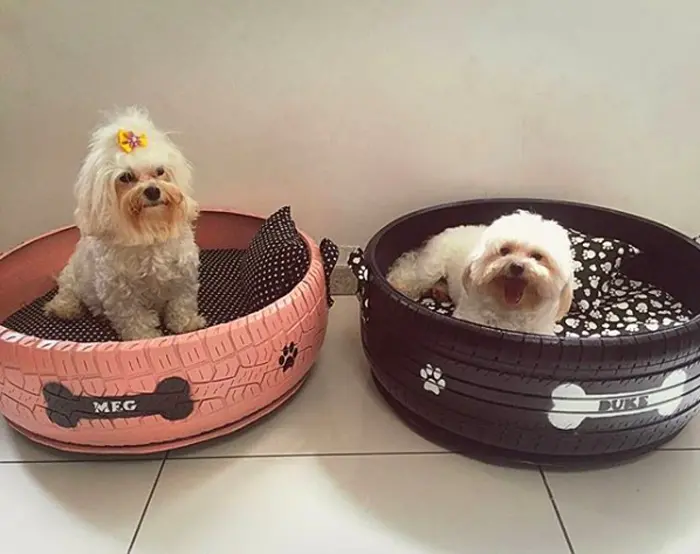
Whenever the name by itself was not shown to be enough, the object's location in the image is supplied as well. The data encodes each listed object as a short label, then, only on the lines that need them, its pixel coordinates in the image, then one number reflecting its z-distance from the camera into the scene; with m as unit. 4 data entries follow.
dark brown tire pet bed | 1.52
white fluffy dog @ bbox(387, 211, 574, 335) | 1.73
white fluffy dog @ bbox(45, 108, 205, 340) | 1.77
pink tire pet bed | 1.57
